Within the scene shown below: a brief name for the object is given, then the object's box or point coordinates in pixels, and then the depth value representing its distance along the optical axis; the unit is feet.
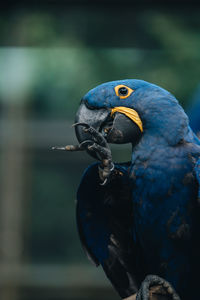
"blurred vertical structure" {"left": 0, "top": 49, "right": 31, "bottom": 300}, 26.18
